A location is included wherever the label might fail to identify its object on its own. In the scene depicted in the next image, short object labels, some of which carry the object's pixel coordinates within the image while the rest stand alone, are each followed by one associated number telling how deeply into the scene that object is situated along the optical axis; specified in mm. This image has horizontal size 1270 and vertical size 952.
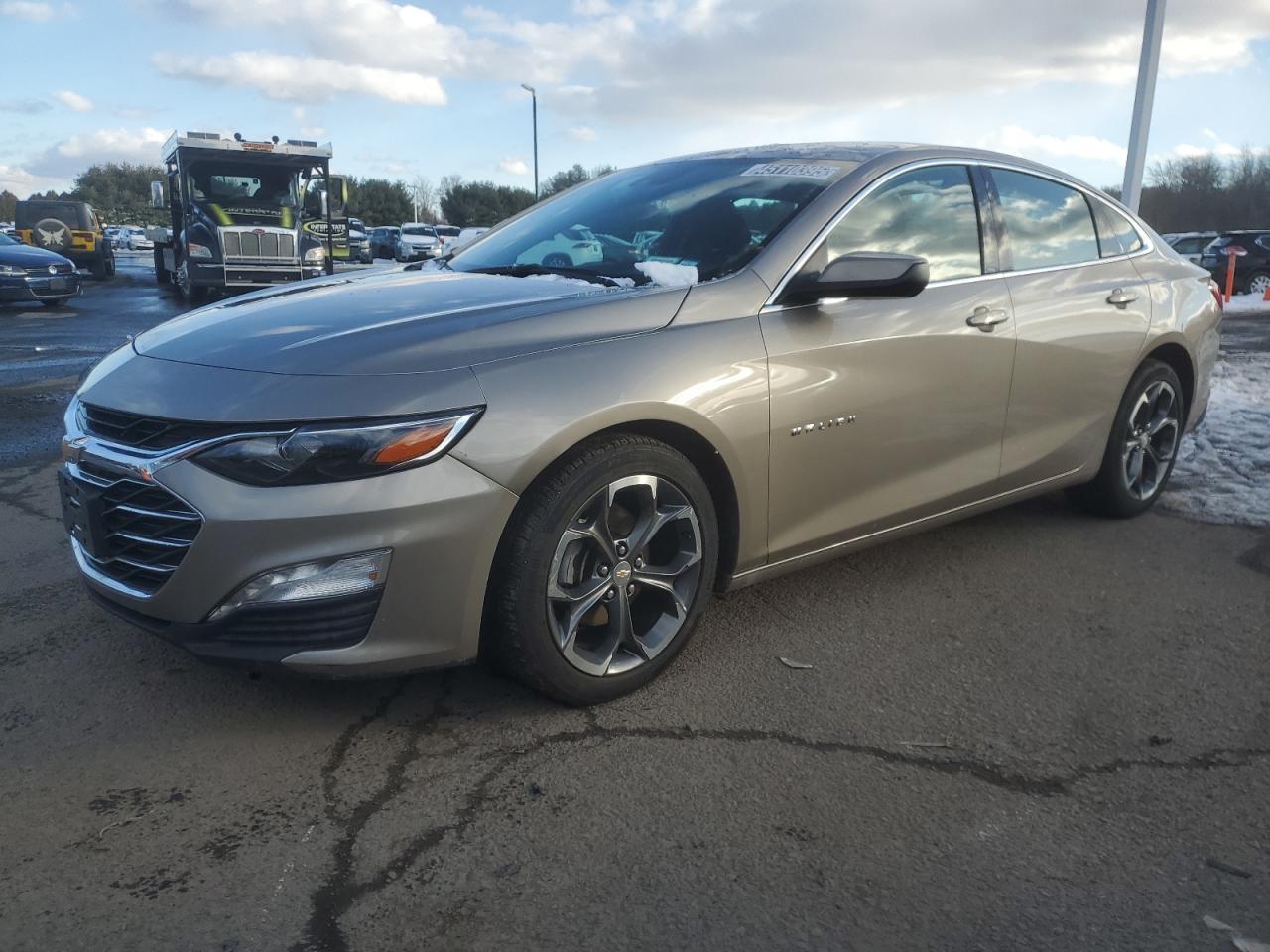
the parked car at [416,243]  38981
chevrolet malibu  2523
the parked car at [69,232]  25672
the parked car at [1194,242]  22453
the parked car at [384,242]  43750
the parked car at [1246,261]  20312
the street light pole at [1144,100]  10586
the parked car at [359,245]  36656
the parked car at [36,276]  15602
